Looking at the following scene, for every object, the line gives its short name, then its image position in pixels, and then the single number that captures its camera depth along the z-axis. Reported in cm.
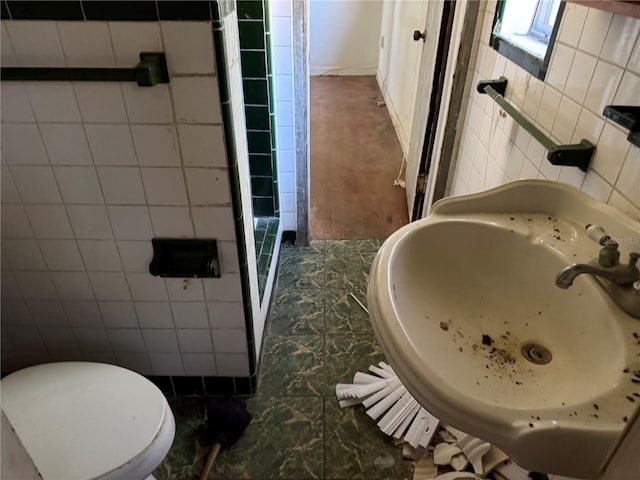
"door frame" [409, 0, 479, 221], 178
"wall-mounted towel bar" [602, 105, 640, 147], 80
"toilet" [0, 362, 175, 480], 102
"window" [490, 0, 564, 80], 142
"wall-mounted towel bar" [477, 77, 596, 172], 100
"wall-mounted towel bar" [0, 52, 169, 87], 100
